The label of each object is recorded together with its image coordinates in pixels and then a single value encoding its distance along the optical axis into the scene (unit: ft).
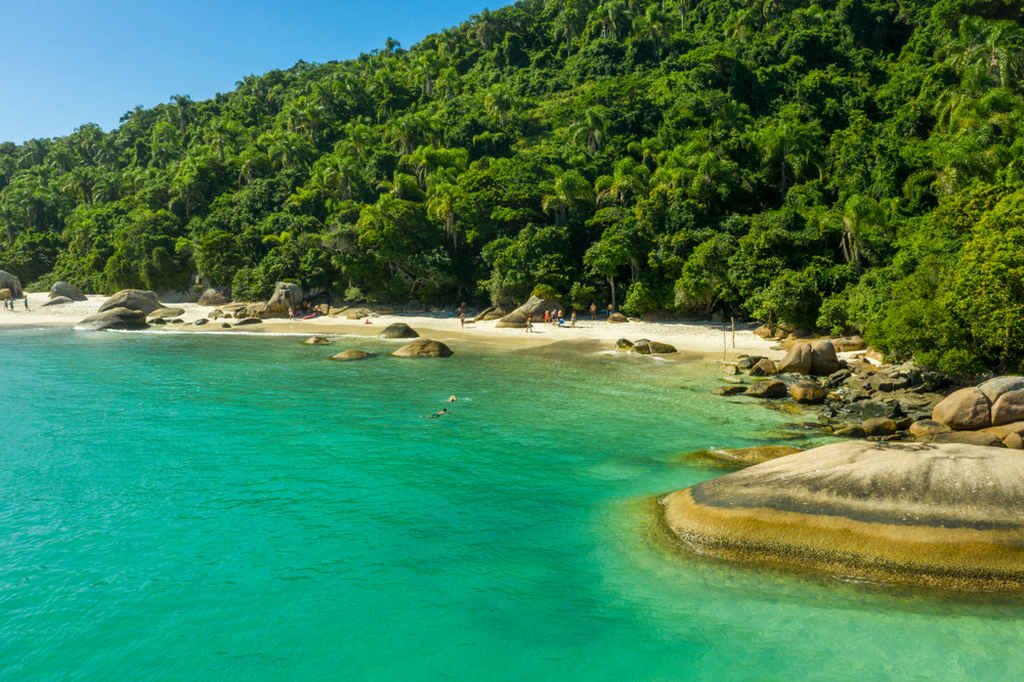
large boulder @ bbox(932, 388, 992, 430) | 65.31
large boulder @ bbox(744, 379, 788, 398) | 89.04
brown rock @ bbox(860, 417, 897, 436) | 68.33
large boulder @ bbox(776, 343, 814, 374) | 103.76
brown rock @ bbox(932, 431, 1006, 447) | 60.03
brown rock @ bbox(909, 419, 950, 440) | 65.51
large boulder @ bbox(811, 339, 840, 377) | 103.55
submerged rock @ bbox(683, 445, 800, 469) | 58.70
